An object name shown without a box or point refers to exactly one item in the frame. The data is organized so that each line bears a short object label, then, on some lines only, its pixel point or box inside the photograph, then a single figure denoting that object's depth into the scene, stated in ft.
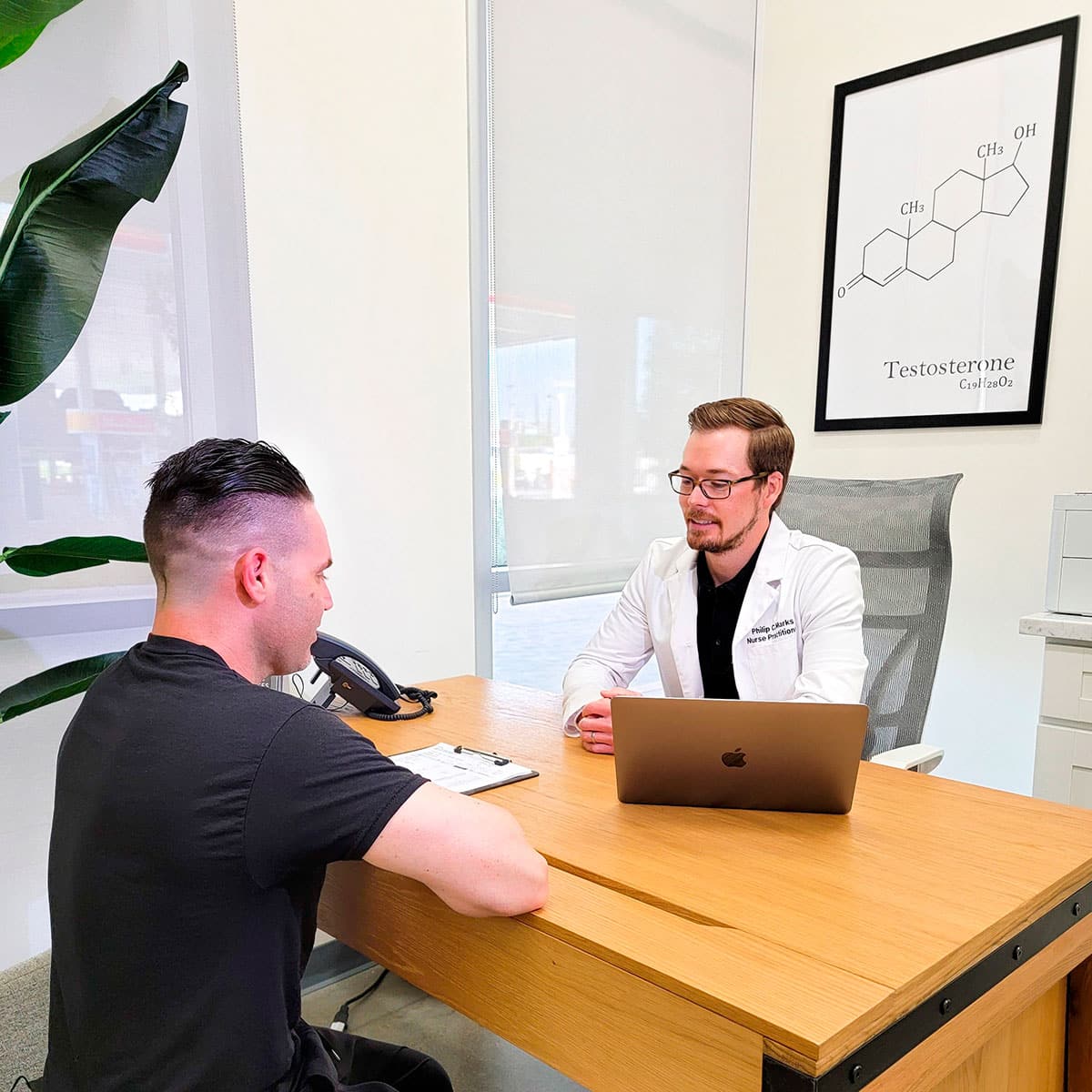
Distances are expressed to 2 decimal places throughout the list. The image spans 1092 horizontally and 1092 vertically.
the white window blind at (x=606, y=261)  9.02
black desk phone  5.66
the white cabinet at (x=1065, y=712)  6.89
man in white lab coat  5.88
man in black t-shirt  2.83
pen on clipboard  4.70
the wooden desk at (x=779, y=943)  2.58
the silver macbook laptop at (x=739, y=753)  3.73
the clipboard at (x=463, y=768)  4.33
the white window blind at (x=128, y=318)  5.94
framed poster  8.92
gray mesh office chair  6.65
